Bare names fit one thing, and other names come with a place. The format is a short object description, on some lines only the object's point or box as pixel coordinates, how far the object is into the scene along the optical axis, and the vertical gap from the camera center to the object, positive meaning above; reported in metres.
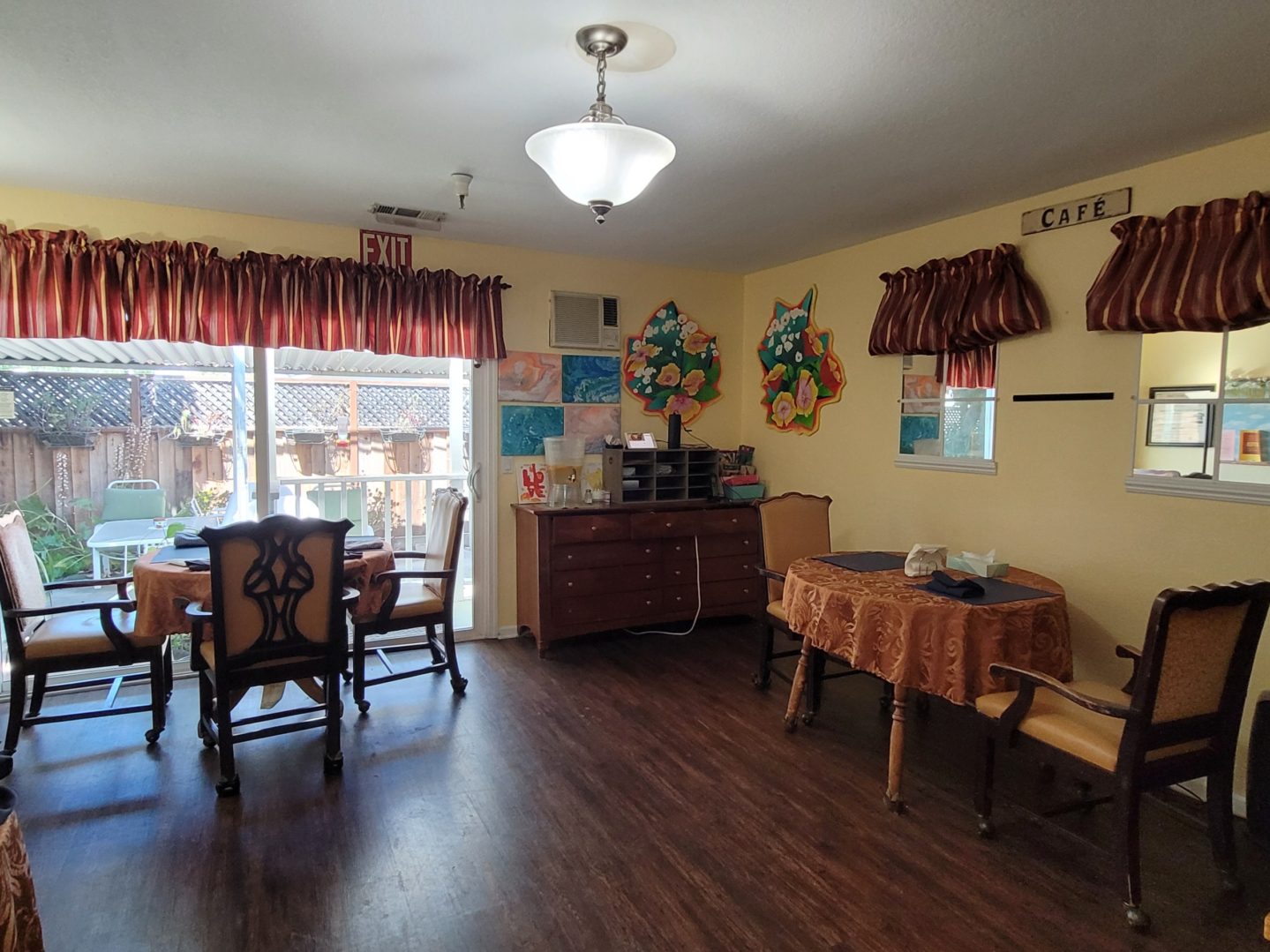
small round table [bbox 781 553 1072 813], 2.43 -0.70
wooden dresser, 4.09 -0.77
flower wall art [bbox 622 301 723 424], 4.76 +0.51
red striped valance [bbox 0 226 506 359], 3.26 +0.71
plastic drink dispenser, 4.33 -0.19
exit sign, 3.96 +1.07
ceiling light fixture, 1.91 +0.80
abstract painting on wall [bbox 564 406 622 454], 4.59 +0.11
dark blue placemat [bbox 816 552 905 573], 3.14 -0.55
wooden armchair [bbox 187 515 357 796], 2.58 -0.69
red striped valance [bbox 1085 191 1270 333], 2.42 +0.63
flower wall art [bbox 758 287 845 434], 4.41 +0.46
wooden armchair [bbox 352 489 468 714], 3.33 -0.80
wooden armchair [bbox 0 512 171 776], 2.80 -0.82
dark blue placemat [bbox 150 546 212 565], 3.14 -0.53
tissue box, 2.97 -0.53
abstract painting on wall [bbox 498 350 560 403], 4.37 +0.38
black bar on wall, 2.96 +0.20
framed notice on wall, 2.70 +0.09
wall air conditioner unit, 4.48 +0.76
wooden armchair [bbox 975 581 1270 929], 1.96 -0.80
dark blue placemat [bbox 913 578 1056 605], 2.53 -0.56
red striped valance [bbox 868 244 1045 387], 3.21 +0.64
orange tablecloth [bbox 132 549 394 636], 2.90 -0.65
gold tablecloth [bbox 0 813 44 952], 1.20 -0.82
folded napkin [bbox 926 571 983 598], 2.57 -0.53
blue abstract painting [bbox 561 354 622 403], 4.56 +0.39
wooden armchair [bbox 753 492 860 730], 3.54 -0.53
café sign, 2.88 +0.99
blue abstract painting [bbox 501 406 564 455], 4.41 +0.07
